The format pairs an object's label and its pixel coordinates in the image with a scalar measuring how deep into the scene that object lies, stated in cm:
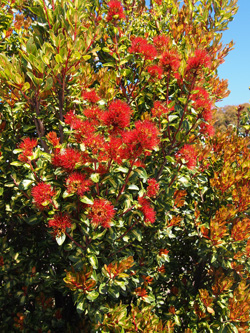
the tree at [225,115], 3219
